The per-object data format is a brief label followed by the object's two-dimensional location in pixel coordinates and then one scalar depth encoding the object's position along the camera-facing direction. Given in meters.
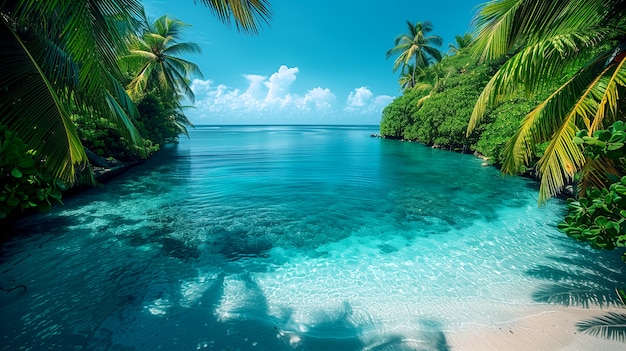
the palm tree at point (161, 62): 18.66
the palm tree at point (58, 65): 3.14
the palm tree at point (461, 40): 31.18
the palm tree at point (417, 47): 33.12
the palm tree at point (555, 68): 3.65
